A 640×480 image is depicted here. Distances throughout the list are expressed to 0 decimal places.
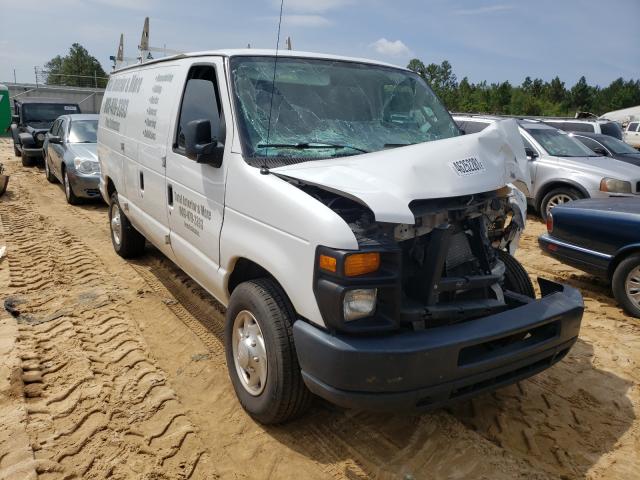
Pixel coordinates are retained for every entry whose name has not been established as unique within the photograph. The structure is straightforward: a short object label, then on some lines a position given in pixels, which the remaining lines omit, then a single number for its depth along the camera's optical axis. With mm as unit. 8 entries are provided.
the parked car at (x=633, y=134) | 27238
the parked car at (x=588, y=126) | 15141
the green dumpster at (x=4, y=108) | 12703
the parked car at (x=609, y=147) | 11414
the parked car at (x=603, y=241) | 4996
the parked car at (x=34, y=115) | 15235
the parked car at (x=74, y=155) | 9453
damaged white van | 2496
